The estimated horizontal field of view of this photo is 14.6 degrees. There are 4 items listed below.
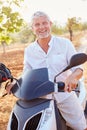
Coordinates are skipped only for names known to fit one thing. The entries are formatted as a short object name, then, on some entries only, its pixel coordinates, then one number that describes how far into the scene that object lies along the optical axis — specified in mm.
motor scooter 2439
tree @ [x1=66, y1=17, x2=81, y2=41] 37594
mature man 2916
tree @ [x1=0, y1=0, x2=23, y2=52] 7125
